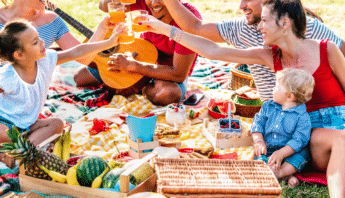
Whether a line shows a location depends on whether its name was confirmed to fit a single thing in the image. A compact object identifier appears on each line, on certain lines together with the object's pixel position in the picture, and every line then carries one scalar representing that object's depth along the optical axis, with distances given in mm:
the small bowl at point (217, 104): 3391
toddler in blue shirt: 2594
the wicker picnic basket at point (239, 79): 3982
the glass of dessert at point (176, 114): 3305
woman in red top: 2611
